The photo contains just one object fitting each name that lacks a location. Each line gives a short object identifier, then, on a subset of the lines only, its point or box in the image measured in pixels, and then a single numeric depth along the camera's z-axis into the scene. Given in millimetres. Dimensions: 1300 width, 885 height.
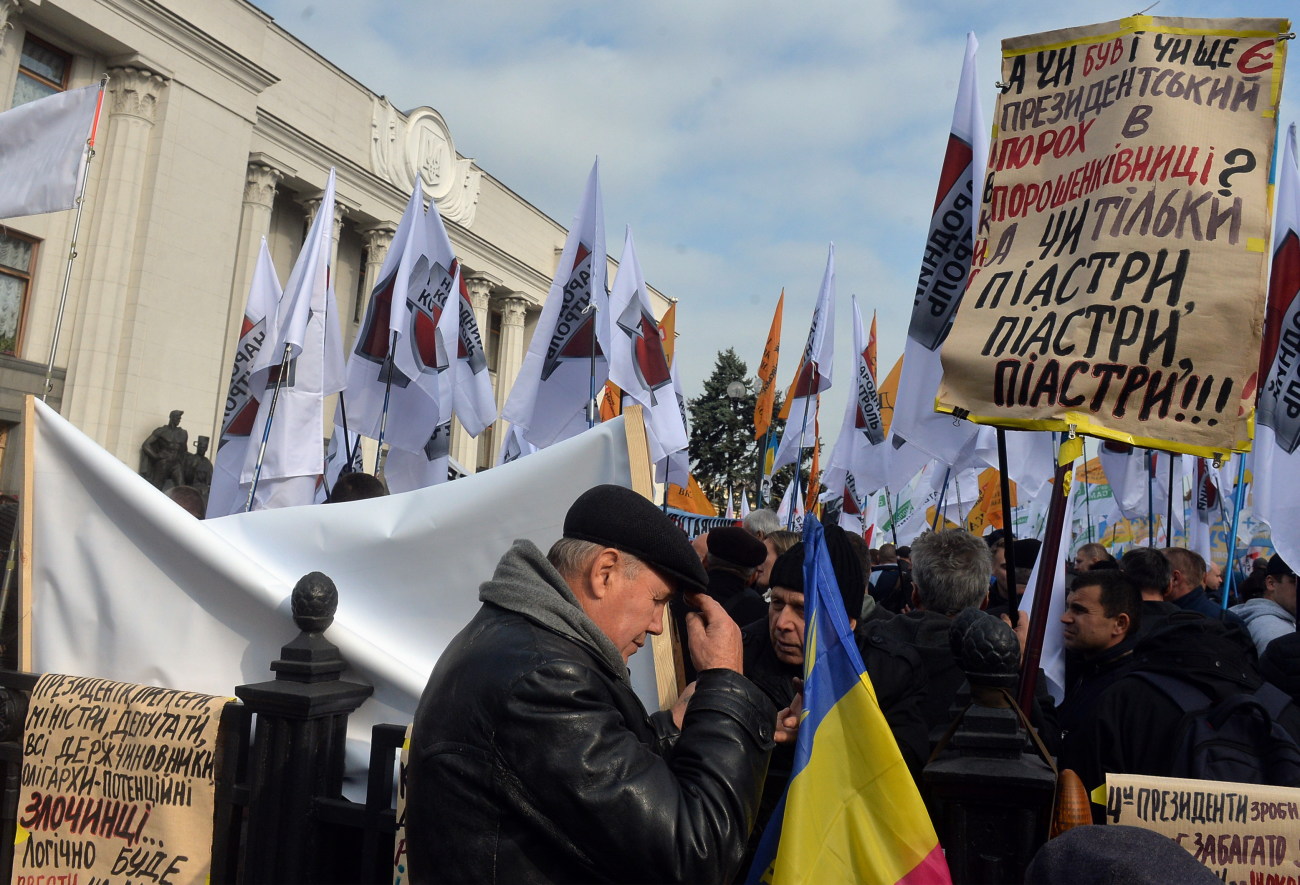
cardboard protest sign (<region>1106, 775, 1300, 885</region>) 2207
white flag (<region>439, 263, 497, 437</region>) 9258
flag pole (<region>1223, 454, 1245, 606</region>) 6593
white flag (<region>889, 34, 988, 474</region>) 4641
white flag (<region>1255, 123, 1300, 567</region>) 4742
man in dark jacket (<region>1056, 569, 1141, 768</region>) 3498
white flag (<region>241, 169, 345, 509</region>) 6793
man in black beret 1541
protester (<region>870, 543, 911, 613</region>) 7562
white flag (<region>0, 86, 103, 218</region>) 4535
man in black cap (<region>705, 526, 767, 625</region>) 4723
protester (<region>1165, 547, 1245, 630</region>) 5164
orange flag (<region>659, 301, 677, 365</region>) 12087
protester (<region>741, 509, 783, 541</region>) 6672
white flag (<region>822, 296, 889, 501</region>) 9875
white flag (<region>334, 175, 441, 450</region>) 8148
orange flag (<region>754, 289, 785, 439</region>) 11928
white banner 2920
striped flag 2027
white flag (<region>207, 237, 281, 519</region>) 7398
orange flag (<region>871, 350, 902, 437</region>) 11711
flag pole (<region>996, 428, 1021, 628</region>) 2849
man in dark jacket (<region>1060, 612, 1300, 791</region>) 2723
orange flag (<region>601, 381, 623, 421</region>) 11555
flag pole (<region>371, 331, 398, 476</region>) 7938
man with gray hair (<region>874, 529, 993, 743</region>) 3539
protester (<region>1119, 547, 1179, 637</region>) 4695
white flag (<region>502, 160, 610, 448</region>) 7917
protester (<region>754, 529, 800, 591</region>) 4863
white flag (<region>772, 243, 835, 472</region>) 10258
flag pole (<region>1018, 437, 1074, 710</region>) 2693
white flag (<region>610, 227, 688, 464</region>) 9234
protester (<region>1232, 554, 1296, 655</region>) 4965
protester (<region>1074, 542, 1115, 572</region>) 6214
